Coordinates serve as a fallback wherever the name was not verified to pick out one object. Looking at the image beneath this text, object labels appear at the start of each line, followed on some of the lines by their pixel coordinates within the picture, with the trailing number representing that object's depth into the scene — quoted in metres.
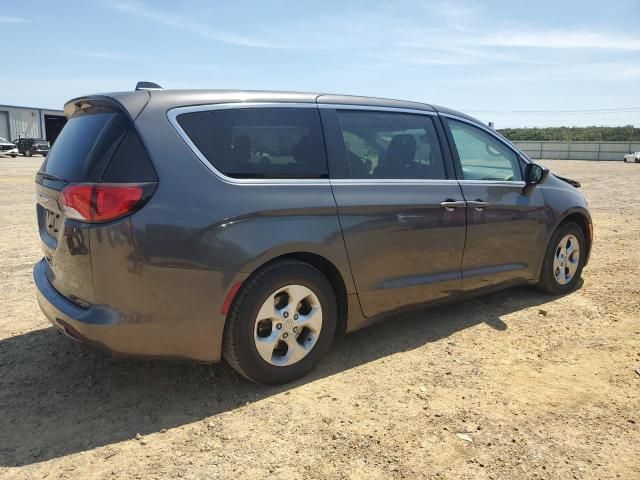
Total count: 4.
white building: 54.12
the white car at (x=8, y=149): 41.03
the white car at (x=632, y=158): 43.20
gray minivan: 2.83
